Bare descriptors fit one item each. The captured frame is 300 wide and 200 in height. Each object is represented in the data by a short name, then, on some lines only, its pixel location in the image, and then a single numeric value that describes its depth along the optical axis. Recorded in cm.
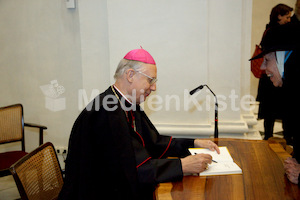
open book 176
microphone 261
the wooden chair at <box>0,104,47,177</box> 351
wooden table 149
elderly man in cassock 175
